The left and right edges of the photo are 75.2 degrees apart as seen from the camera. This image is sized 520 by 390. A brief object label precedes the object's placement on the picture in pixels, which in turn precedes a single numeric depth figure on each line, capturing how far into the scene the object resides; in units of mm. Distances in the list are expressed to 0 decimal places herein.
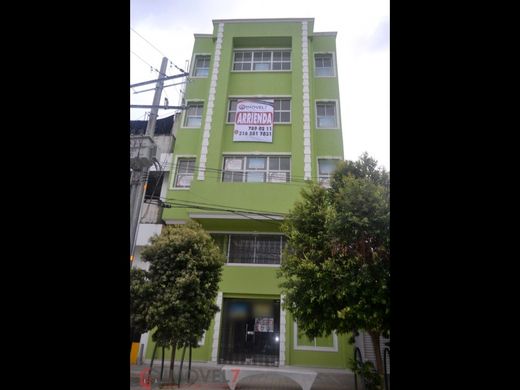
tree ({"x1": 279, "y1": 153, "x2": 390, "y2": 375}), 6008
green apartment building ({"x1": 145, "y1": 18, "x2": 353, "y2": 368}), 10312
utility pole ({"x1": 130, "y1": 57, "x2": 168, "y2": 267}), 6562
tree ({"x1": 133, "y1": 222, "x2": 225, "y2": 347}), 6852
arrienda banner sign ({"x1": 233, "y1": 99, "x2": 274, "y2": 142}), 12219
